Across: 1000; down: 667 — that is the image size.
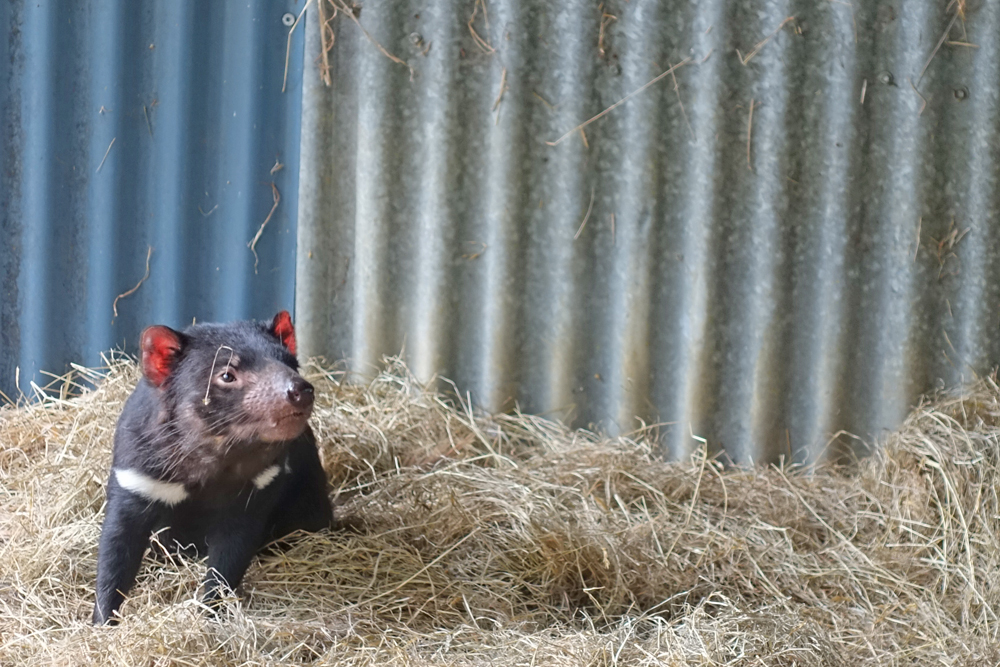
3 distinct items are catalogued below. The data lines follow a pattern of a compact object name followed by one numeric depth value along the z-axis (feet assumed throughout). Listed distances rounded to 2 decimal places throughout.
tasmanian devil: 14.40
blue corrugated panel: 23.67
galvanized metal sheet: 23.09
